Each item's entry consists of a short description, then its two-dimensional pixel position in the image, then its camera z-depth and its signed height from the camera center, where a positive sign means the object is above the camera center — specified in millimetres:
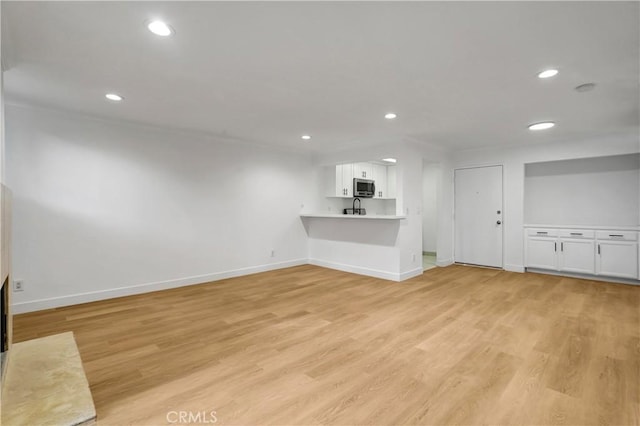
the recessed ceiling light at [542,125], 4035 +1150
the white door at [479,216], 5688 -157
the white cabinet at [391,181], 7859 +752
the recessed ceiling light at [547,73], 2492 +1154
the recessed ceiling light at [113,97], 3041 +1221
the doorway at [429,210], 7637 -36
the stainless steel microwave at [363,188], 6570 +499
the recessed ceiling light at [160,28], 1861 +1192
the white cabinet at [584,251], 4590 -736
